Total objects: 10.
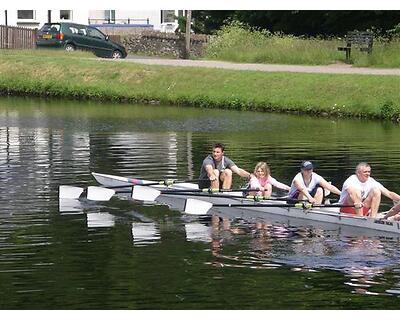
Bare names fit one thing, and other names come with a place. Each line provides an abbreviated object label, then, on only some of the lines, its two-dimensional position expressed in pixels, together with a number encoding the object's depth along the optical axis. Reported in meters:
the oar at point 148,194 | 27.05
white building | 88.69
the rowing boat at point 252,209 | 24.16
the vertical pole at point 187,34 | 68.60
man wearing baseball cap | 25.70
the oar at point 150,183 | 28.42
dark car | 69.88
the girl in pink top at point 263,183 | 27.02
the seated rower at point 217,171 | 28.05
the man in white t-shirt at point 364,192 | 24.27
